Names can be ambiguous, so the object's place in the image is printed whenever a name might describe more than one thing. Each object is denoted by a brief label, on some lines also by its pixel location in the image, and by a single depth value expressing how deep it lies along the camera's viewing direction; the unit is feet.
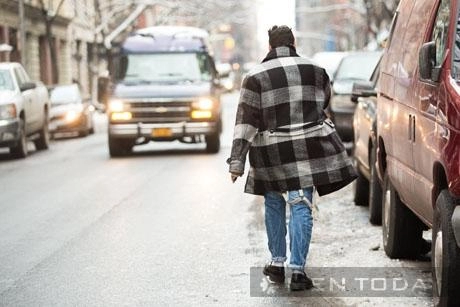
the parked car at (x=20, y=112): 71.41
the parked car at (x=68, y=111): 98.89
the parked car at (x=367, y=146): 34.88
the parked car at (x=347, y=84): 62.23
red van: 20.27
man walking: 24.63
